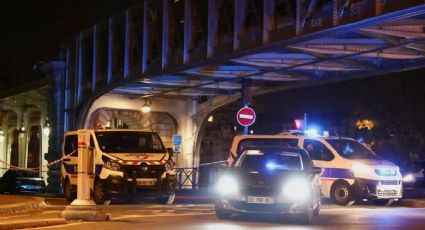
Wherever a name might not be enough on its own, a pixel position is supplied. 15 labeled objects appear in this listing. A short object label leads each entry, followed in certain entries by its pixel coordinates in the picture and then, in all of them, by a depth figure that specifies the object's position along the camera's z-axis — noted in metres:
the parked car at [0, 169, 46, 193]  31.27
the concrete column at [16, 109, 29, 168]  44.62
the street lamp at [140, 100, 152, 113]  29.02
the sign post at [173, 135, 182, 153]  27.62
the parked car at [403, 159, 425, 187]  31.39
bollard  13.85
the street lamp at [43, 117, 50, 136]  35.55
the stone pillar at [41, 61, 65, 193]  31.06
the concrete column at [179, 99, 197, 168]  29.83
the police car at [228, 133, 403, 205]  19.27
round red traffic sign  22.31
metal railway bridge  15.94
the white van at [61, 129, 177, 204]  18.41
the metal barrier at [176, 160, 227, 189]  28.60
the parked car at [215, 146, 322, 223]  13.68
